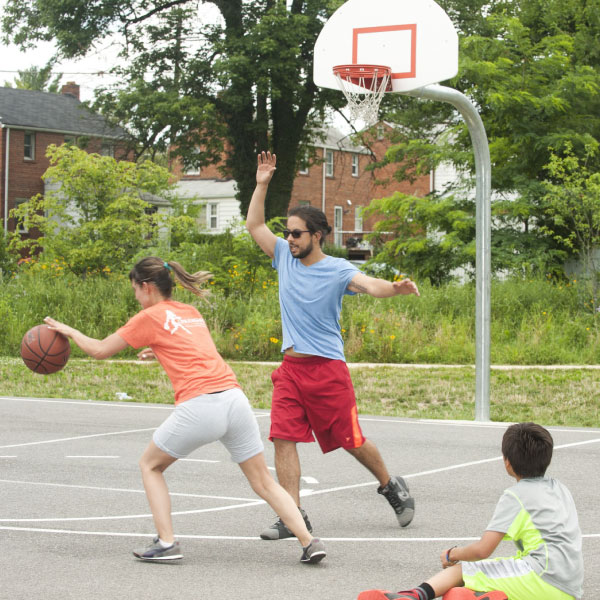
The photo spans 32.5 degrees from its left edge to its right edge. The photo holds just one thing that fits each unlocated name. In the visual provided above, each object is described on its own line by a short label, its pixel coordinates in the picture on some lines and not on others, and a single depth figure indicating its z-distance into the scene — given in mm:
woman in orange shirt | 5980
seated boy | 4434
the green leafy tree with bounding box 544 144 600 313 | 21766
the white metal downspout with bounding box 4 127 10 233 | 51406
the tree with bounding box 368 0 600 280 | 25297
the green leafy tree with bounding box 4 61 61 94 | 80306
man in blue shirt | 6728
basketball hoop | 12883
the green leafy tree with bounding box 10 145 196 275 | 29906
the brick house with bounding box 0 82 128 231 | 52312
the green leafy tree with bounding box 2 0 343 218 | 35000
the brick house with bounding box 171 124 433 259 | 59625
